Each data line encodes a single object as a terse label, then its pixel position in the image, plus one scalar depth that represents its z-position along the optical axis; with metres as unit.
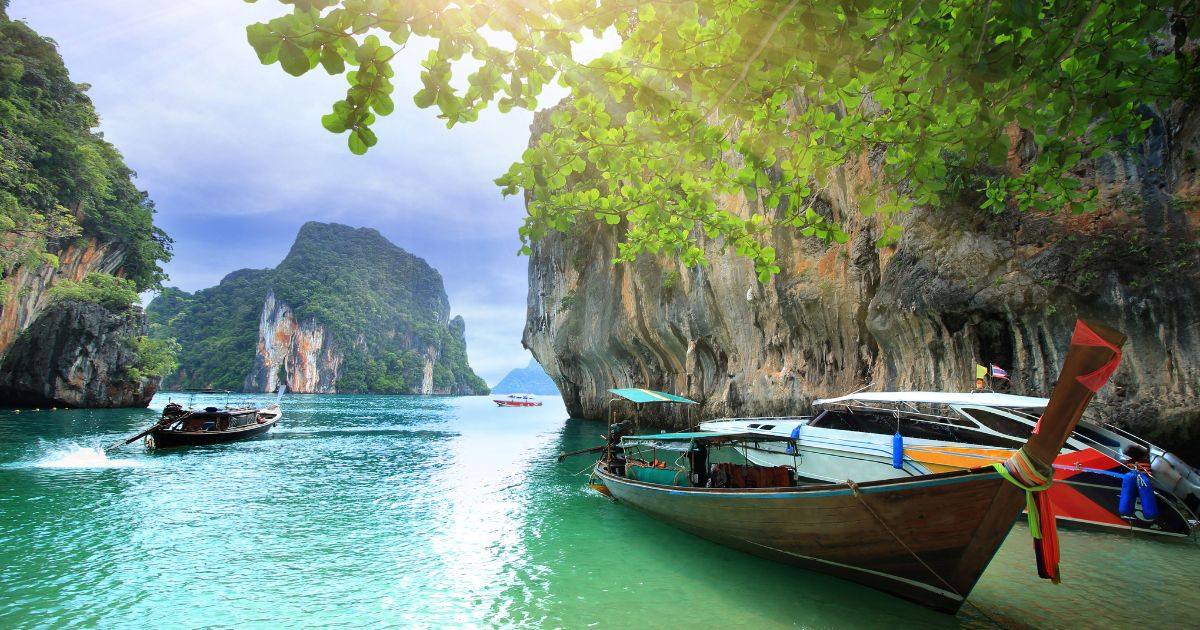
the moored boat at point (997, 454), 7.03
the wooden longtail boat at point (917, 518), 3.57
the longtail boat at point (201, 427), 18.28
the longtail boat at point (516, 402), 73.83
